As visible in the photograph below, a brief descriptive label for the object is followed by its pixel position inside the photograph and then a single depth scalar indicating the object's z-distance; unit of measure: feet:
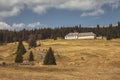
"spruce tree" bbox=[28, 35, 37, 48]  556.02
